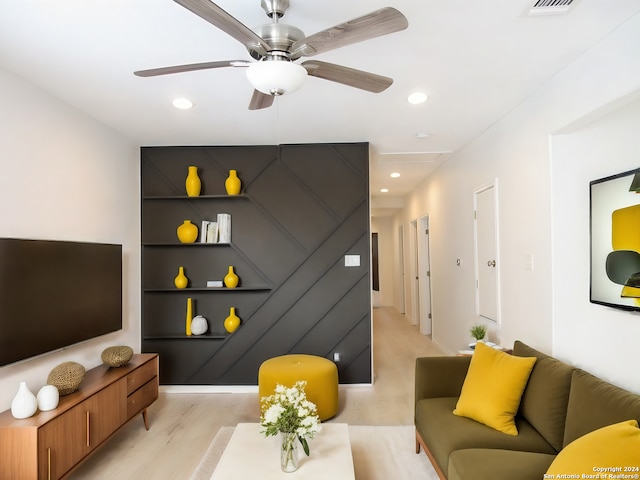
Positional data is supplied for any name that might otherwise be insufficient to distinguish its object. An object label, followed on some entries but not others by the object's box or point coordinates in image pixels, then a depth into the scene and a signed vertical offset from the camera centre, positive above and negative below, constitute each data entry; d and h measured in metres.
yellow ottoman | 3.62 -1.08
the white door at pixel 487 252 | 4.09 -0.01
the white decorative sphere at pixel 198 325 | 4.50 -0.75
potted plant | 3.84 -0.73
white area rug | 2.83 -1.46
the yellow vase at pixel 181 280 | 4.54 -0.26
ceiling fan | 1.61 +0.88
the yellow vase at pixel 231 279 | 4.51 -0.26
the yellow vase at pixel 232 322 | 4.50 -0.72
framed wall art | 2.28 +0.05
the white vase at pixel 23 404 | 2.42 -0.84
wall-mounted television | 2.63 -0.27
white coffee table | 2.16 -1.12
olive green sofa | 1.90 -0.98
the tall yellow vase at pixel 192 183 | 4.56 +0.77
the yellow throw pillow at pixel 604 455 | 1.43 -0.72
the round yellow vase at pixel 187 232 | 4.54 +0.25
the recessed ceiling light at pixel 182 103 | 3.34 +1.22
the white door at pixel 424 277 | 7.68 -0.44
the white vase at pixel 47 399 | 2.52 -0.84
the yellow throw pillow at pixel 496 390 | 2.43 -0.82
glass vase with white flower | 2.17 -0.88
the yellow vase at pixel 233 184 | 4.54 +0.75
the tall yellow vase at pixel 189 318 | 4.54 -0.67
